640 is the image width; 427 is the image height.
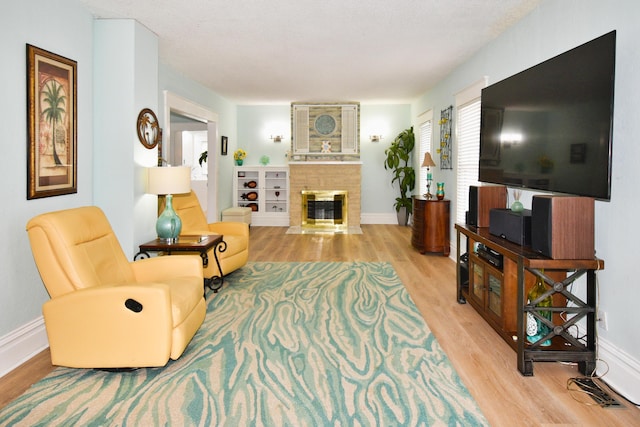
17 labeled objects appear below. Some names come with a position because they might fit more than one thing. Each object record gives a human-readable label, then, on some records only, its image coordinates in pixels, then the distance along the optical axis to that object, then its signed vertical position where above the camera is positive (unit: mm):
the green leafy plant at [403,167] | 9039 +474
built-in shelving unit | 9438 -82
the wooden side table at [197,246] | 4039 -507
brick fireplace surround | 9172 +179
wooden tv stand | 2650 -686
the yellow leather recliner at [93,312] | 2598 -694
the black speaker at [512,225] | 2961 -218
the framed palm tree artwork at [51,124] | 3096 +442
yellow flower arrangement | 9352 +678
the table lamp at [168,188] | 4082 +0
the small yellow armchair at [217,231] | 4812 -476
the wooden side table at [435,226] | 6387 -469
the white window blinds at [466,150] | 5324 +497
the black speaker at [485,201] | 3869 -74
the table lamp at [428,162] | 6926 +434
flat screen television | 2459 +443
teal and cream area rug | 2262 -1074
